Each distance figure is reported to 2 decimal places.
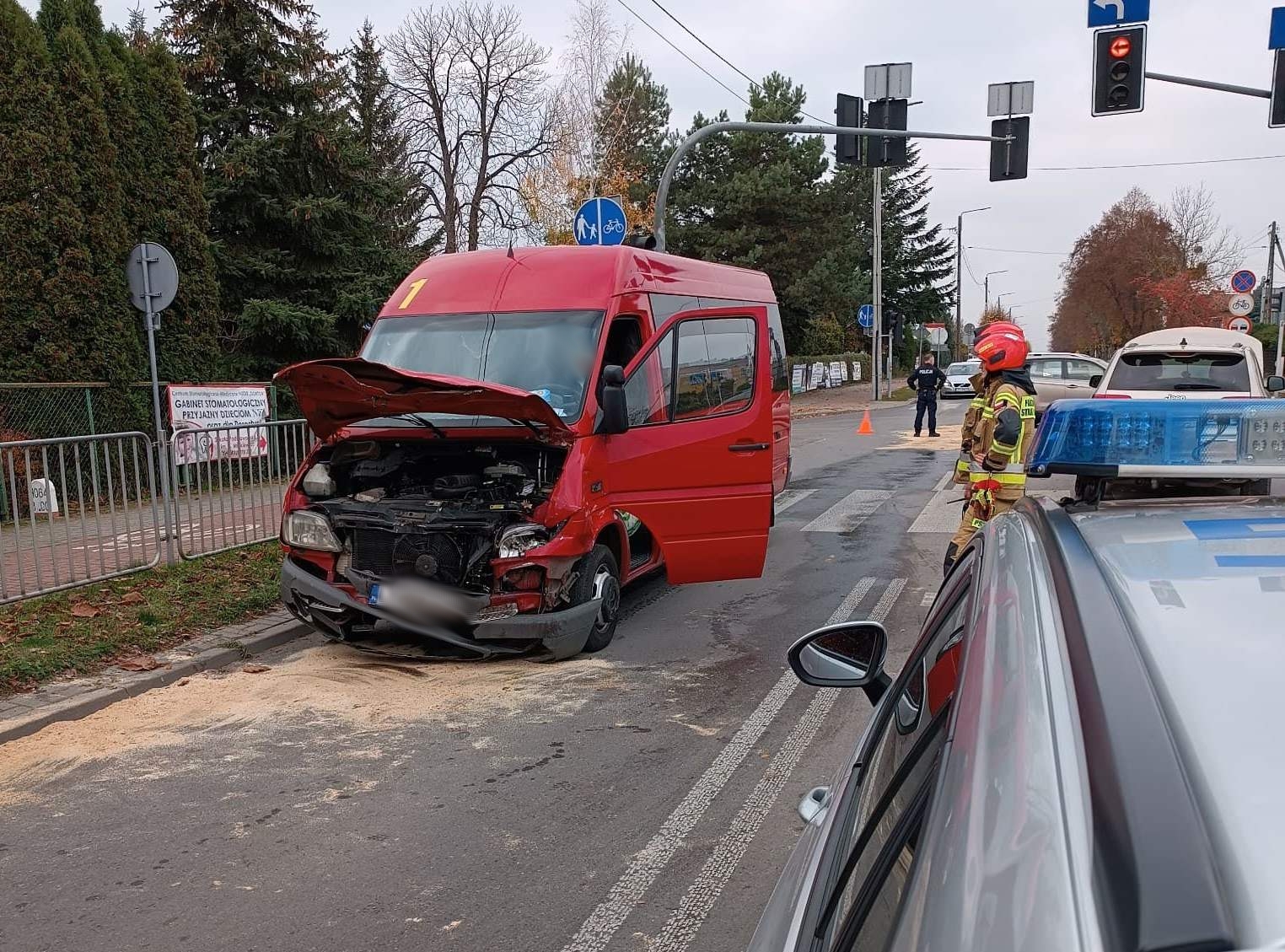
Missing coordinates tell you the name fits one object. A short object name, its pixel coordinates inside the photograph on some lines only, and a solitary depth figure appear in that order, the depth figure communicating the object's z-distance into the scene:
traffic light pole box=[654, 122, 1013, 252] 16.05
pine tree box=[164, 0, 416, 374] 19.17
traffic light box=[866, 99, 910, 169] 16.88
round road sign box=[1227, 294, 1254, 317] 24.36
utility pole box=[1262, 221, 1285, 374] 39.94
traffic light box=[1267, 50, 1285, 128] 15.23
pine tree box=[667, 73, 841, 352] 42.84
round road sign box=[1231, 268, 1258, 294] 24.66
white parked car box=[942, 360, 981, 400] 41.16
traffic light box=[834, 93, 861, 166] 17.20
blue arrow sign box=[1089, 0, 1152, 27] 14.53
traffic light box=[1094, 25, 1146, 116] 14.73
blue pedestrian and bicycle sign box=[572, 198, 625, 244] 13.18
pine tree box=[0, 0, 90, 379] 13.17
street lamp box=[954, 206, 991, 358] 63.66
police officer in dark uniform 21.98
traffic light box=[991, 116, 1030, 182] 17.61
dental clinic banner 12.92
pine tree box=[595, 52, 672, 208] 30.52
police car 0.89
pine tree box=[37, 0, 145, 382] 13.98
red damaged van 6.04
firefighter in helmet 6.68
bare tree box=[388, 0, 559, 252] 33.59
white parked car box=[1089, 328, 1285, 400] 12.25
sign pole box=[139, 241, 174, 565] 8.23
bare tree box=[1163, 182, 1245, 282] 53.19
